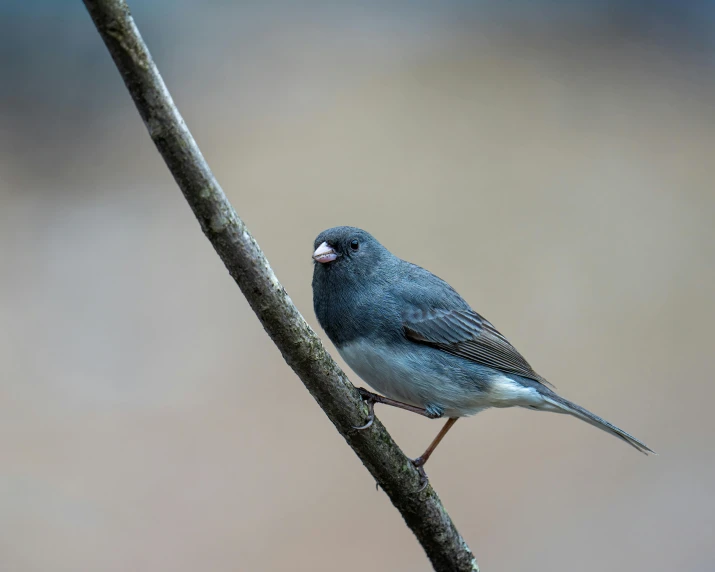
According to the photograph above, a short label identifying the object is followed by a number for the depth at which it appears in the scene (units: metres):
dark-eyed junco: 4.67
